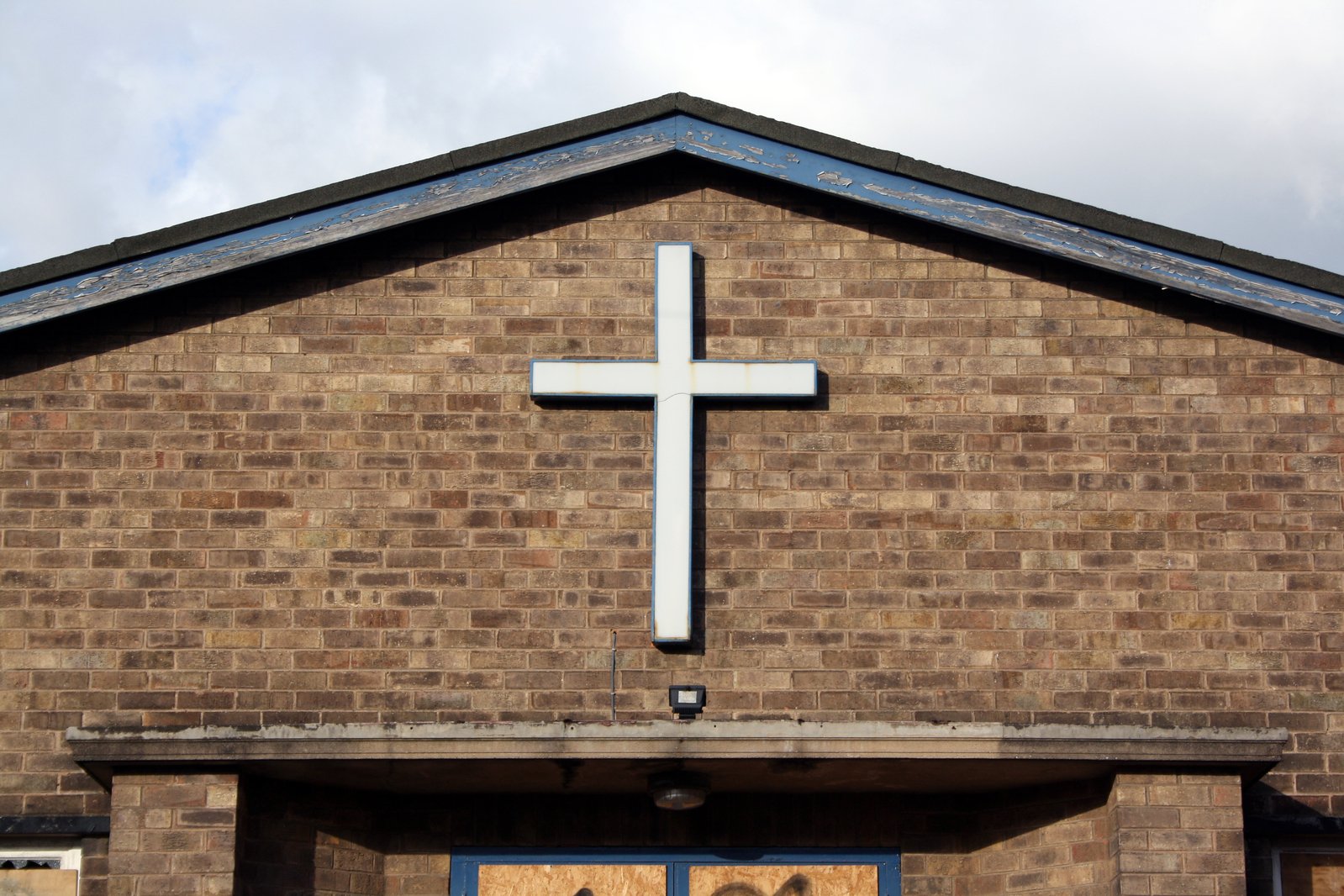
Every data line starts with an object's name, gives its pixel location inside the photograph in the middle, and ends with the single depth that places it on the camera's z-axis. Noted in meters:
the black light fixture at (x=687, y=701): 11.53
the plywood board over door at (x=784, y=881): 12.15
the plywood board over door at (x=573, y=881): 12.16
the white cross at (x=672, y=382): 11.91
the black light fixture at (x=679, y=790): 11.62
